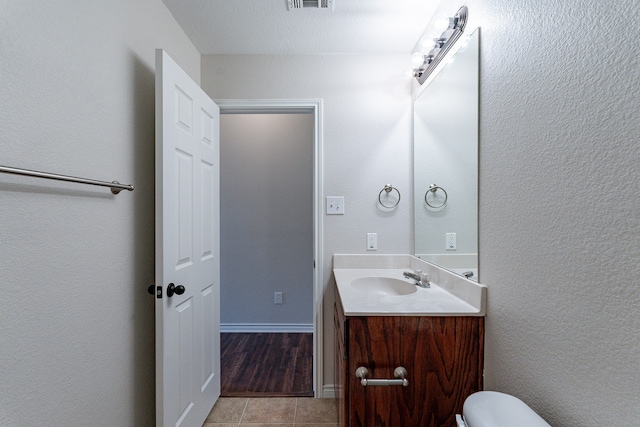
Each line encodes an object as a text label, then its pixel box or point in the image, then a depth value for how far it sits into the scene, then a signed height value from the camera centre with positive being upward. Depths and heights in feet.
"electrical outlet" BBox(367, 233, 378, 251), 6.48 -0.65
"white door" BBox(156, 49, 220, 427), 4.17 -0.64
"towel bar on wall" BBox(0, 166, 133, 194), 2.31 +0.31
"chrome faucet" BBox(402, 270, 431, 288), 4.99 -1.15
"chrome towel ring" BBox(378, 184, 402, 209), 6.42 +0.47
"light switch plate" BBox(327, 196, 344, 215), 6.47 +0.18
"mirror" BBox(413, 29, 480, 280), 4.05 +0.83
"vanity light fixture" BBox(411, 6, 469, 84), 4.24 +2.71
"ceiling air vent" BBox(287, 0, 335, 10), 4.93 +3.53
